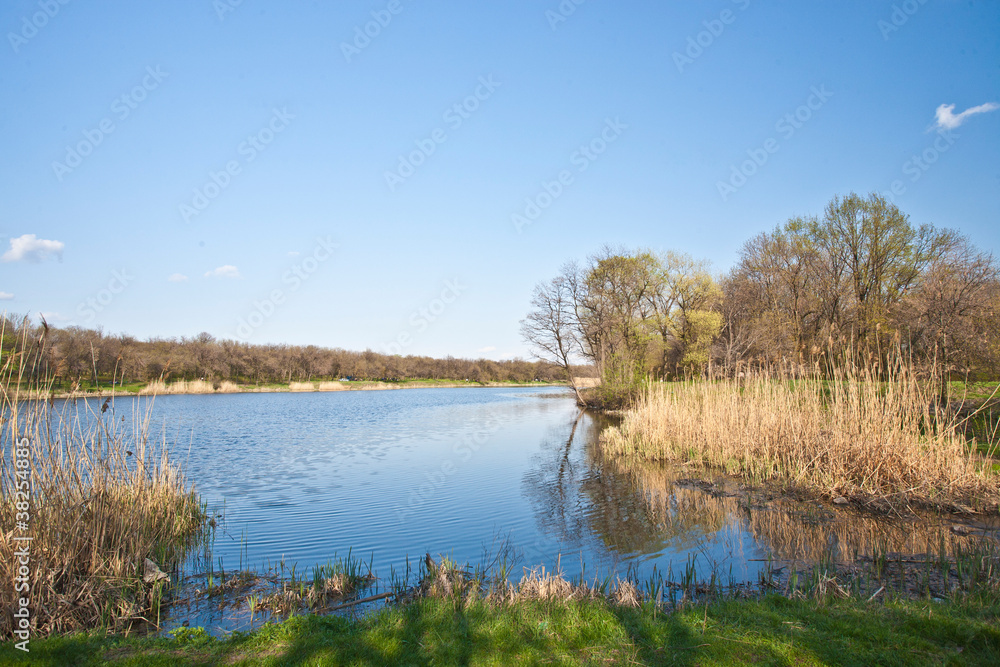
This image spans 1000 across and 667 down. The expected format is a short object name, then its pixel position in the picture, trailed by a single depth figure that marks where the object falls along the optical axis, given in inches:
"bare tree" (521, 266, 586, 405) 1291.8
